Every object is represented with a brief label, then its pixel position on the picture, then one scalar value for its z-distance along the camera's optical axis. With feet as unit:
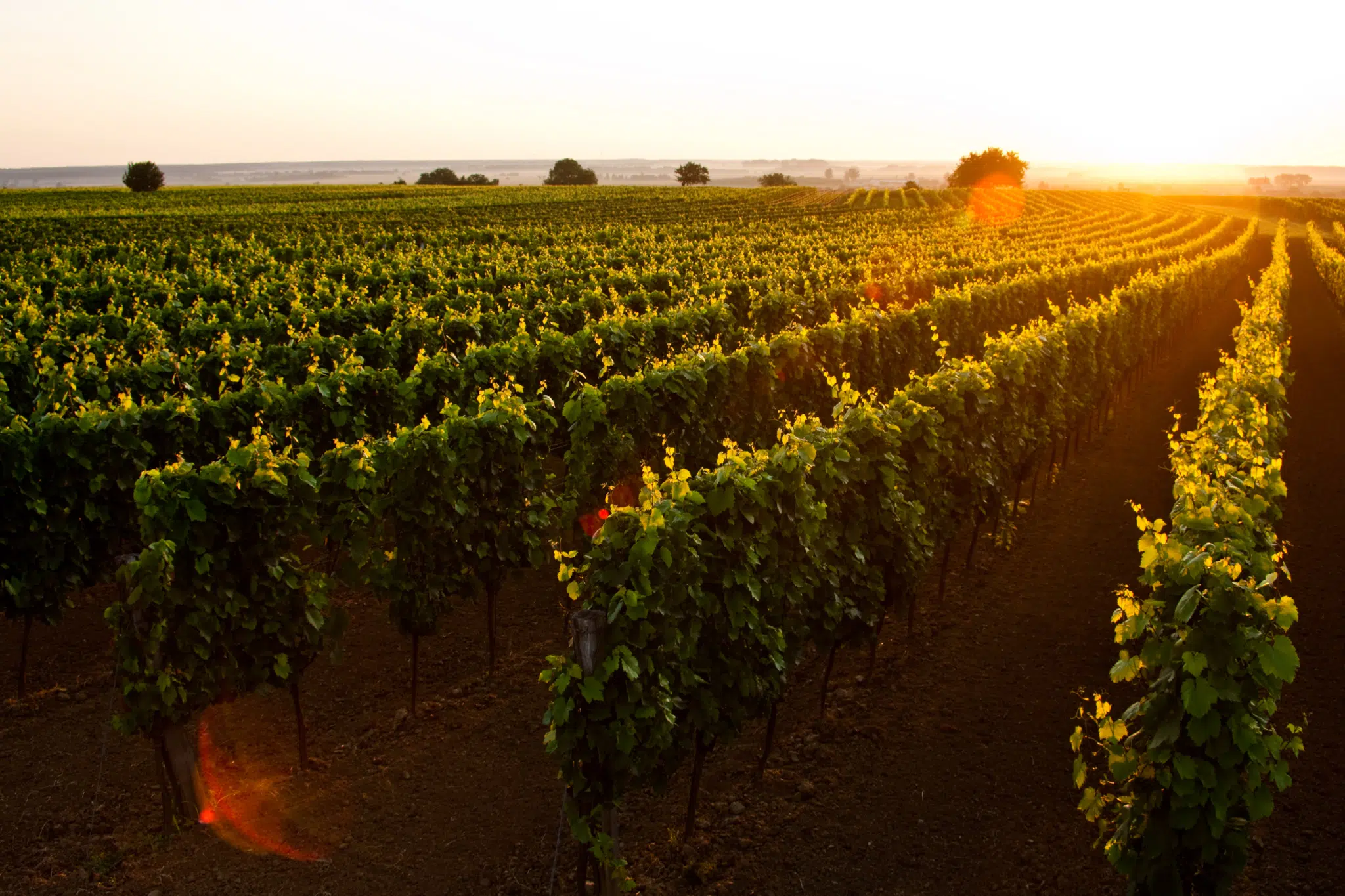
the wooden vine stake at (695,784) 21.89
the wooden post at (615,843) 19.43
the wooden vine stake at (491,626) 29.09
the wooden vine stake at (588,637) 18.72
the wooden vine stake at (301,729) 24.16
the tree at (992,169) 447.01
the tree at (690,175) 437.17
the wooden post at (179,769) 22.09
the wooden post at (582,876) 19.49
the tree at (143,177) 269.44
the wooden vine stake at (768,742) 24.08
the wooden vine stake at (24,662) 27.55
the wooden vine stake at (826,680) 26.81
